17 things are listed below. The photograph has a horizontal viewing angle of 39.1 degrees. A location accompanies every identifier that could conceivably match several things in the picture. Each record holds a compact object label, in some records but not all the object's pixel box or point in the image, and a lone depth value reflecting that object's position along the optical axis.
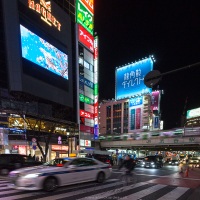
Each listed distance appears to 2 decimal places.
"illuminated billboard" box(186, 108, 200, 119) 102.97
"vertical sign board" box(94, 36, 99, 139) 64.06
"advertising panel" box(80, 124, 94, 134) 60.23
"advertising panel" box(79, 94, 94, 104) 61.41
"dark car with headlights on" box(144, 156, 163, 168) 34.03
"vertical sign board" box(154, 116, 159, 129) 98.12
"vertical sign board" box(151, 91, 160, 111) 92.88
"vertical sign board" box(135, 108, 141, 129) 99.94
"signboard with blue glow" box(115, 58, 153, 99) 81.19
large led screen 42.56
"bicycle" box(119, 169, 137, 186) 13.89
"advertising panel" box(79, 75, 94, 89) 61.72
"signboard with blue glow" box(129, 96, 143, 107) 92.50
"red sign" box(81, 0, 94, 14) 66.89
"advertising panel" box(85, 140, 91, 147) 61.12
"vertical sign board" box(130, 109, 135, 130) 102.25
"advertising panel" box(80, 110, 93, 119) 60.56
